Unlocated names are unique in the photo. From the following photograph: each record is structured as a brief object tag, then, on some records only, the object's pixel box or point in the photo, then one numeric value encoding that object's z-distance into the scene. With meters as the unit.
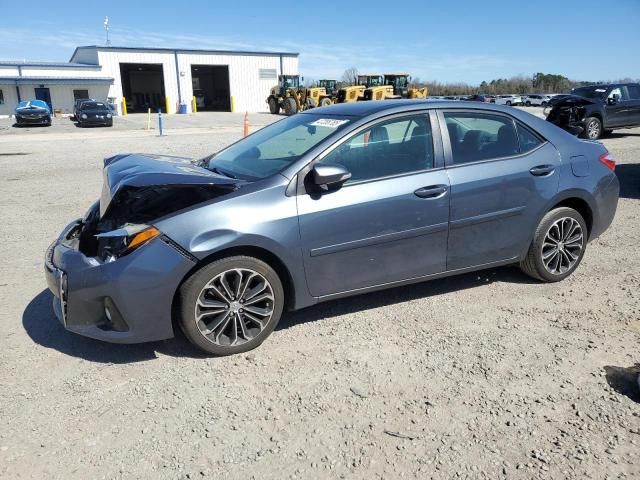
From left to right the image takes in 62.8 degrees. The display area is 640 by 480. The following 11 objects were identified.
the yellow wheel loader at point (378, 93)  32.19
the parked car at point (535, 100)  55.02
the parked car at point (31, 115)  29.25
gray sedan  3.21
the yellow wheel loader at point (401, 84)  36.34
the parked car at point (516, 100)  55.83
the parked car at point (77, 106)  30.29
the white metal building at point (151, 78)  43.09
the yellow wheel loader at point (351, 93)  33.03
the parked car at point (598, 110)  16.91
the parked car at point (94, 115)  29.42
